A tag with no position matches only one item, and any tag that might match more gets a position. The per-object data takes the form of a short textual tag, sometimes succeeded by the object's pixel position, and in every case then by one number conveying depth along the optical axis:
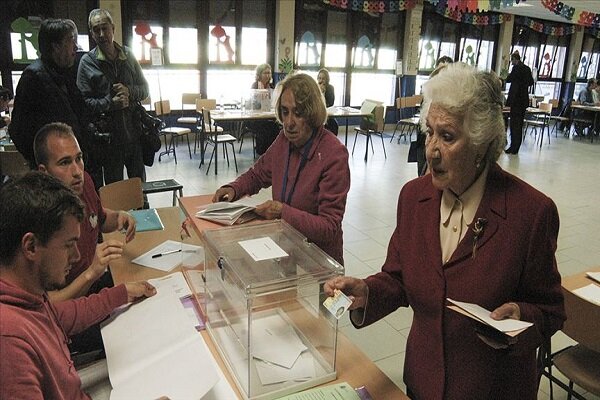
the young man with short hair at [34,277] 0.99
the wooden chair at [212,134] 6.94
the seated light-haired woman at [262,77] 7.47
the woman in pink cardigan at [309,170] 1.97
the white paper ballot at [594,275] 2.09
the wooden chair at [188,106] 8.09
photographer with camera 3.50
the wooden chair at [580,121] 11.80
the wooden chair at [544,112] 10.43
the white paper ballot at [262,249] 1.44
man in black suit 8.88
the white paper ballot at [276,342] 1.39
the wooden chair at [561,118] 11.70
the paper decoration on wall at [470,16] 10.94
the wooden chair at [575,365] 1.89
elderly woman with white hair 1.23
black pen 2.29
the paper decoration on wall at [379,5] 9.60
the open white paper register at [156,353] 1.29
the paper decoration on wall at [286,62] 9.55
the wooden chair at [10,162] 4.11
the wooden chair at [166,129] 7.28
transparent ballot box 1.32
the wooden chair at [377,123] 7.94
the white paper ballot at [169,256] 2.08
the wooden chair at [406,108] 9.42
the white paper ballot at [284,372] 1.32
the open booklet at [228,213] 1.81
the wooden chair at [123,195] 2.94
